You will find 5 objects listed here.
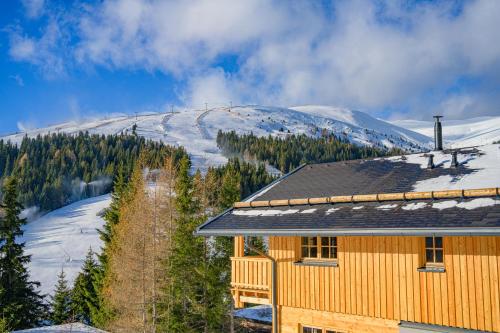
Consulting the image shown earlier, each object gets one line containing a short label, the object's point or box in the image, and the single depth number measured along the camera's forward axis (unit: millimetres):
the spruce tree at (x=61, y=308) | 31648
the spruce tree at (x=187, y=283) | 22781
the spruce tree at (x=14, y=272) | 26625
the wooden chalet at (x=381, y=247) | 10898
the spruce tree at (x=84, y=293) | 31842
